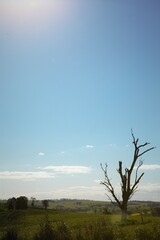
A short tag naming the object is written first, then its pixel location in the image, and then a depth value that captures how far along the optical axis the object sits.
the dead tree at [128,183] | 21.39
